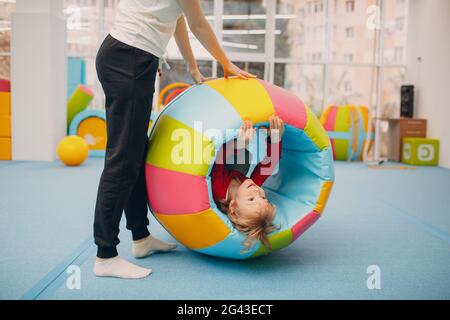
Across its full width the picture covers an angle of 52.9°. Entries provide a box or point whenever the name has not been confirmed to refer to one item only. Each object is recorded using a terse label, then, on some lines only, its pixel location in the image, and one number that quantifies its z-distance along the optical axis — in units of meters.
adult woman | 1.90
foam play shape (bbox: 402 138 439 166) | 6.93
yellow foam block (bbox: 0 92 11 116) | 6.00
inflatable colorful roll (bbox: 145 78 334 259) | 1.92
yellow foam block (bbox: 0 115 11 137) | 6.03
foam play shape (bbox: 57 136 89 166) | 5.54
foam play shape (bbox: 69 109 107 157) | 6.59
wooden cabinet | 7.38
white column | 5.93
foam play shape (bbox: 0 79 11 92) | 6.12
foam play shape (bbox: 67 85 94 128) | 6.83
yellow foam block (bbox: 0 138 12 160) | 6.09
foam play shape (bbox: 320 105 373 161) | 7.12
